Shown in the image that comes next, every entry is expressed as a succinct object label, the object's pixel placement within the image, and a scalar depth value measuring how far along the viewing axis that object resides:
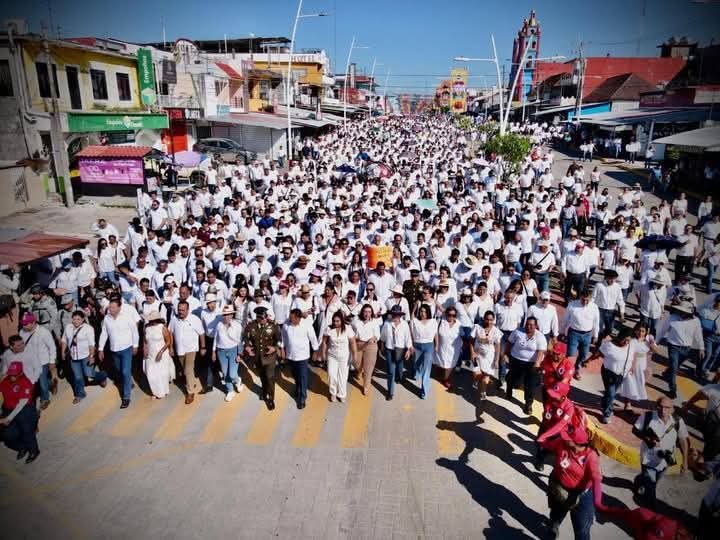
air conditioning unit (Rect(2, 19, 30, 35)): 17.36
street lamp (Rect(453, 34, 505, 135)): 25.47
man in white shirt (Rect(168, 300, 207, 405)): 7.25
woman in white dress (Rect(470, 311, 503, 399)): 7.09
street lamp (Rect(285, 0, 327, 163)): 22.69
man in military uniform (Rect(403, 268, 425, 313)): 8.59
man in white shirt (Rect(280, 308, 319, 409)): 7.02
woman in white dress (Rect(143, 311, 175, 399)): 7.26
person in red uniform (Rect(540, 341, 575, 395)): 5.90
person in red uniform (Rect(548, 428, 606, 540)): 4.39
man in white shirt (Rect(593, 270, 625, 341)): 8.34
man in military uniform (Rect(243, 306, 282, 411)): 6.95
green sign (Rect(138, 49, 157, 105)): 25.55
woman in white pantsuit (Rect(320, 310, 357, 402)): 7.05
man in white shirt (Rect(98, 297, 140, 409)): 7.18
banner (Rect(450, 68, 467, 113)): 124.13
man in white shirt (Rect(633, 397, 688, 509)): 5.07
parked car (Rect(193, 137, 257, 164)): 29.78
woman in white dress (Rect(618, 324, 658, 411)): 6.54
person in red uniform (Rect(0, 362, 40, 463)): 5.96
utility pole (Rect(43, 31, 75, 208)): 18.39
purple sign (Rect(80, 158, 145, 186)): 18.67
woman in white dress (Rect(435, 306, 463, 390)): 7.37
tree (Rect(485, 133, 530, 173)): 21.67
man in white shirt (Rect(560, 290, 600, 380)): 7.57
